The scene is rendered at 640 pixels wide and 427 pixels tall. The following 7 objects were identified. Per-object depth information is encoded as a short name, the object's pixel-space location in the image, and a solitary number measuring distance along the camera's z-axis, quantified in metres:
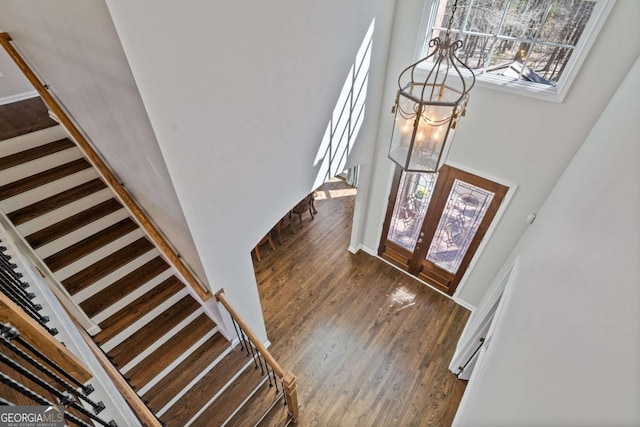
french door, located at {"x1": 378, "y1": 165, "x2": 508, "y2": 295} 3.79
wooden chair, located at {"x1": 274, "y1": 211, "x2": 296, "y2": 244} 5.59
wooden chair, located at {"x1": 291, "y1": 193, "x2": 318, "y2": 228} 5.88
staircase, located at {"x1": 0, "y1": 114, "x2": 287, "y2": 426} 3.13
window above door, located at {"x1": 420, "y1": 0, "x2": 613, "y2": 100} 2.50
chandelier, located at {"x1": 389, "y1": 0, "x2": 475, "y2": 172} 1.83
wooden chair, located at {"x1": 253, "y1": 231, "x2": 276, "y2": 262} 5.40
